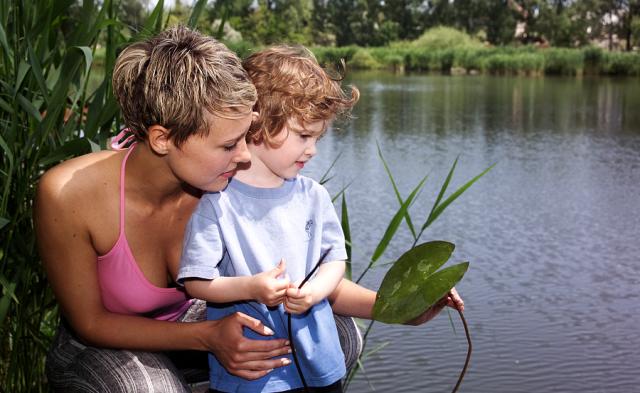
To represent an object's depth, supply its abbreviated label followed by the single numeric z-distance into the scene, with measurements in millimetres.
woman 1324
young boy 1390
